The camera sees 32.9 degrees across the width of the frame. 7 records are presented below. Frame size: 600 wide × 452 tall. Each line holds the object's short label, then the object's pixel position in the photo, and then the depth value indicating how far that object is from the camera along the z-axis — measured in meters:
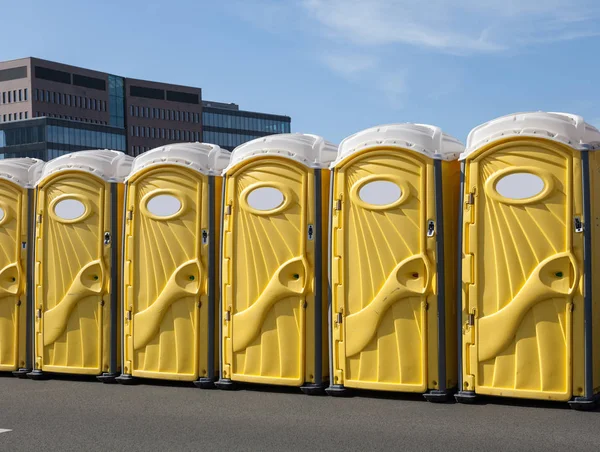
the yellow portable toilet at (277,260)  8.86
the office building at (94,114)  97.38
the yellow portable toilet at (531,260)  7.69
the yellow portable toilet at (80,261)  9.94
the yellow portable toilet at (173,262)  9.39
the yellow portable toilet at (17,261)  10.49
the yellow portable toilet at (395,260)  8.28
